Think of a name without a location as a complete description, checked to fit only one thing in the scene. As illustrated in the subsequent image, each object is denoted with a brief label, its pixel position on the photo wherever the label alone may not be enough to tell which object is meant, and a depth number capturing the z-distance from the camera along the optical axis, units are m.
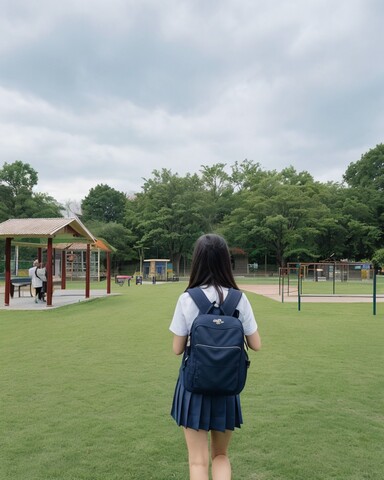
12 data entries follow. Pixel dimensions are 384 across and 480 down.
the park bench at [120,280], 31.41
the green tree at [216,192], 55.53
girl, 2.44
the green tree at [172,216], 53.34
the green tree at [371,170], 60.31
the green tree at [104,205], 68.44
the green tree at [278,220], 48.81
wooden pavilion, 15.48
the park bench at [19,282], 19.13
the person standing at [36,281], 16.84
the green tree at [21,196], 48.02
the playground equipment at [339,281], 24.52
